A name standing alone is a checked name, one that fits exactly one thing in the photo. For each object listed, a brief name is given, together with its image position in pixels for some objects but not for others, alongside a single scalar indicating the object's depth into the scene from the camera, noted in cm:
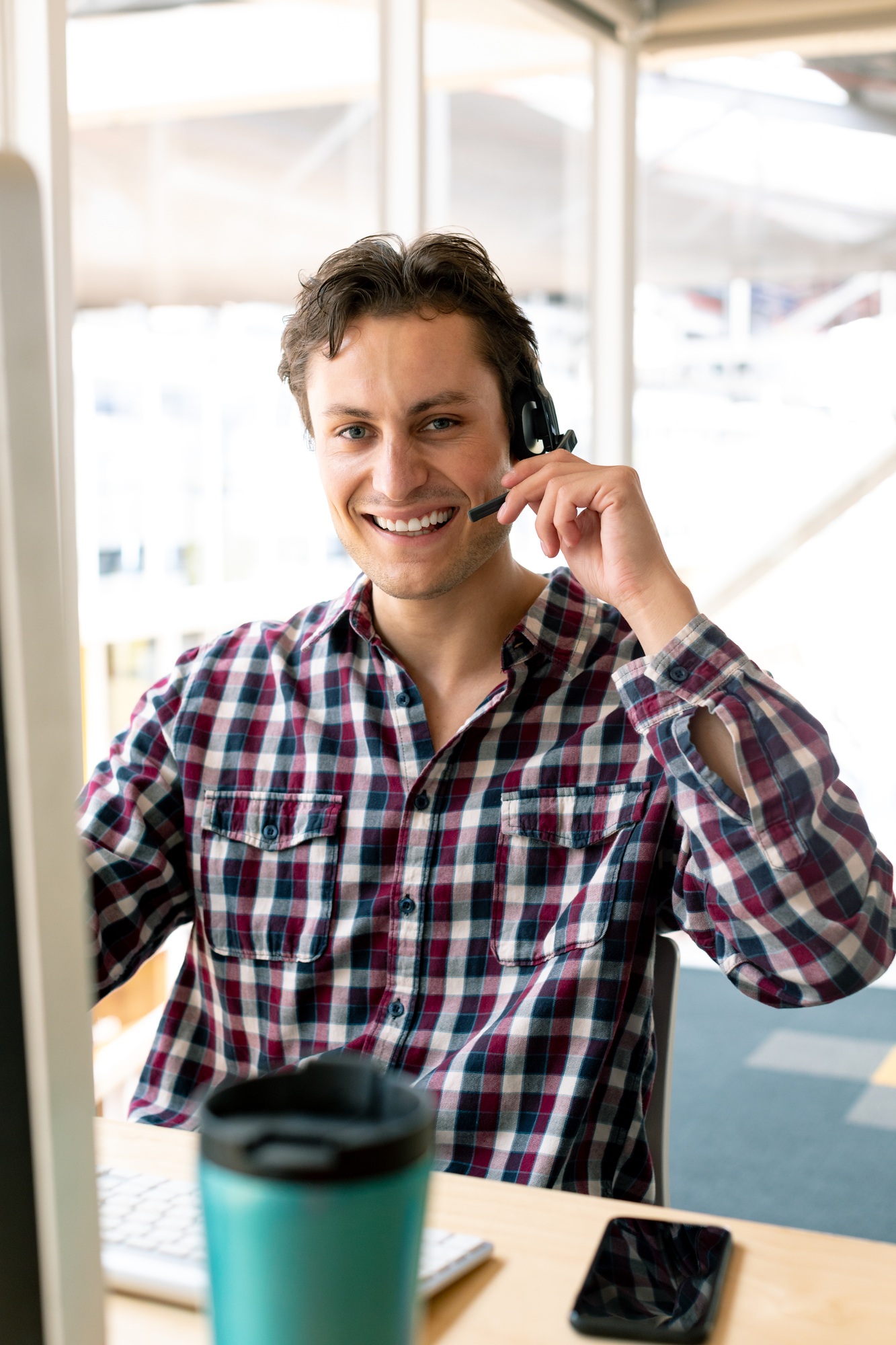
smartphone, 70
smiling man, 114
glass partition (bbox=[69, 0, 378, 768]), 193
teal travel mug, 39
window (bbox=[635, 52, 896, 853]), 338
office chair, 125
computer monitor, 44
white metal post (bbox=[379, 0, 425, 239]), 245
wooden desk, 70
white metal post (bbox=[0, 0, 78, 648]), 155
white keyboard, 73
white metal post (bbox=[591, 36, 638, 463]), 329
